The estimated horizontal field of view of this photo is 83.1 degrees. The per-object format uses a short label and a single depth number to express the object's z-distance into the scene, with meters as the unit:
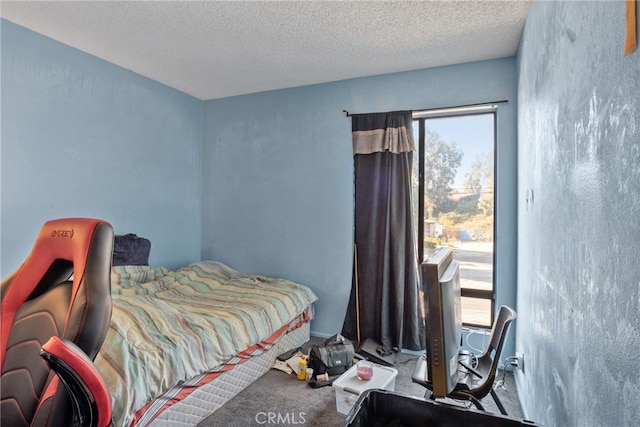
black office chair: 1.66
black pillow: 3.06
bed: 1.80
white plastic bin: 2.22
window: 3.10
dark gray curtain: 3.20
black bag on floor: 2.72
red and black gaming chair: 0.97
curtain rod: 2.95
